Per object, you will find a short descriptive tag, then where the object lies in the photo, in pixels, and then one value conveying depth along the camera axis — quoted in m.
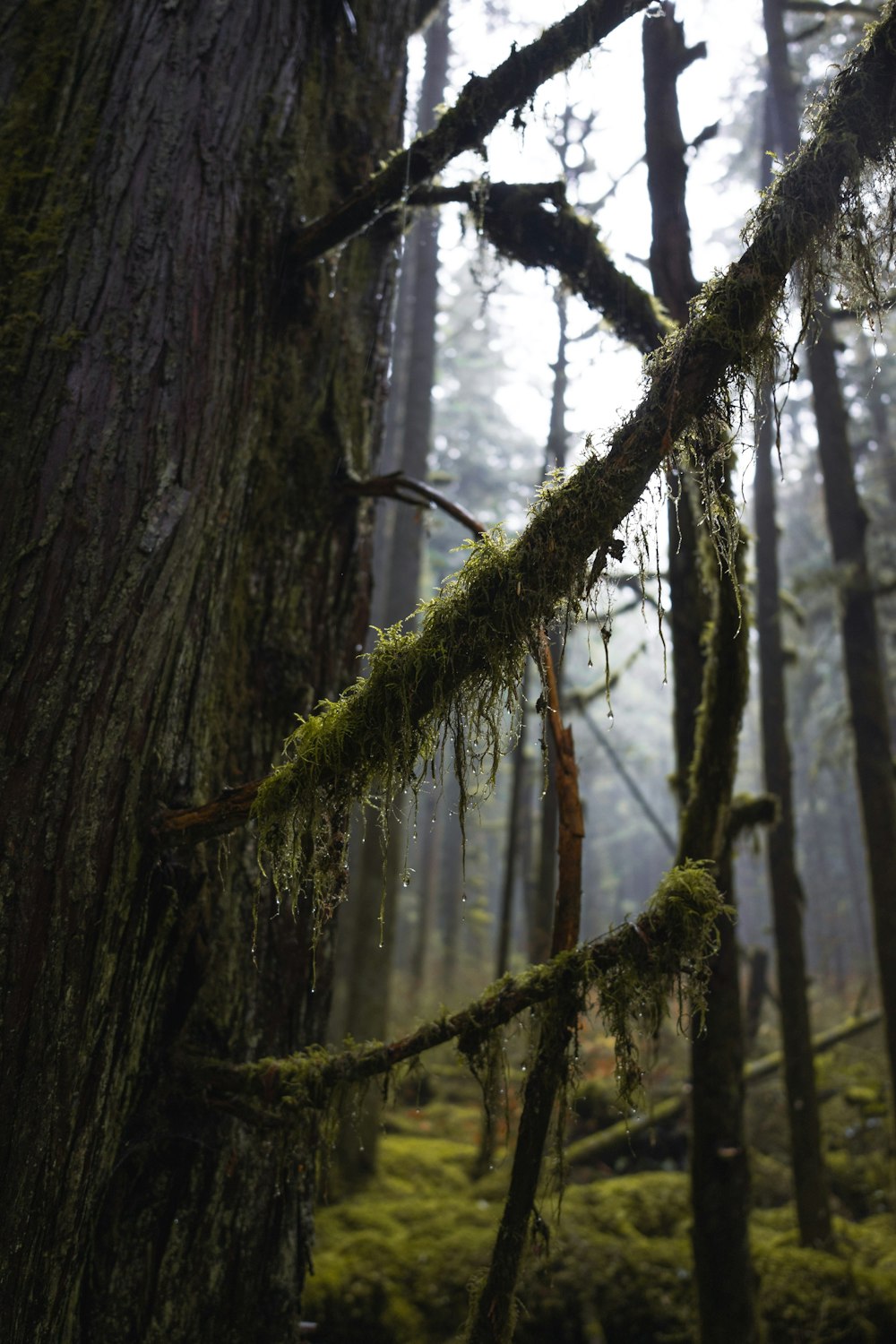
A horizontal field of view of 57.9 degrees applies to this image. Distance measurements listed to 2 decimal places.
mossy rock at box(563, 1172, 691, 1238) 6.98
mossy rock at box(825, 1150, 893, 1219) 8.48
